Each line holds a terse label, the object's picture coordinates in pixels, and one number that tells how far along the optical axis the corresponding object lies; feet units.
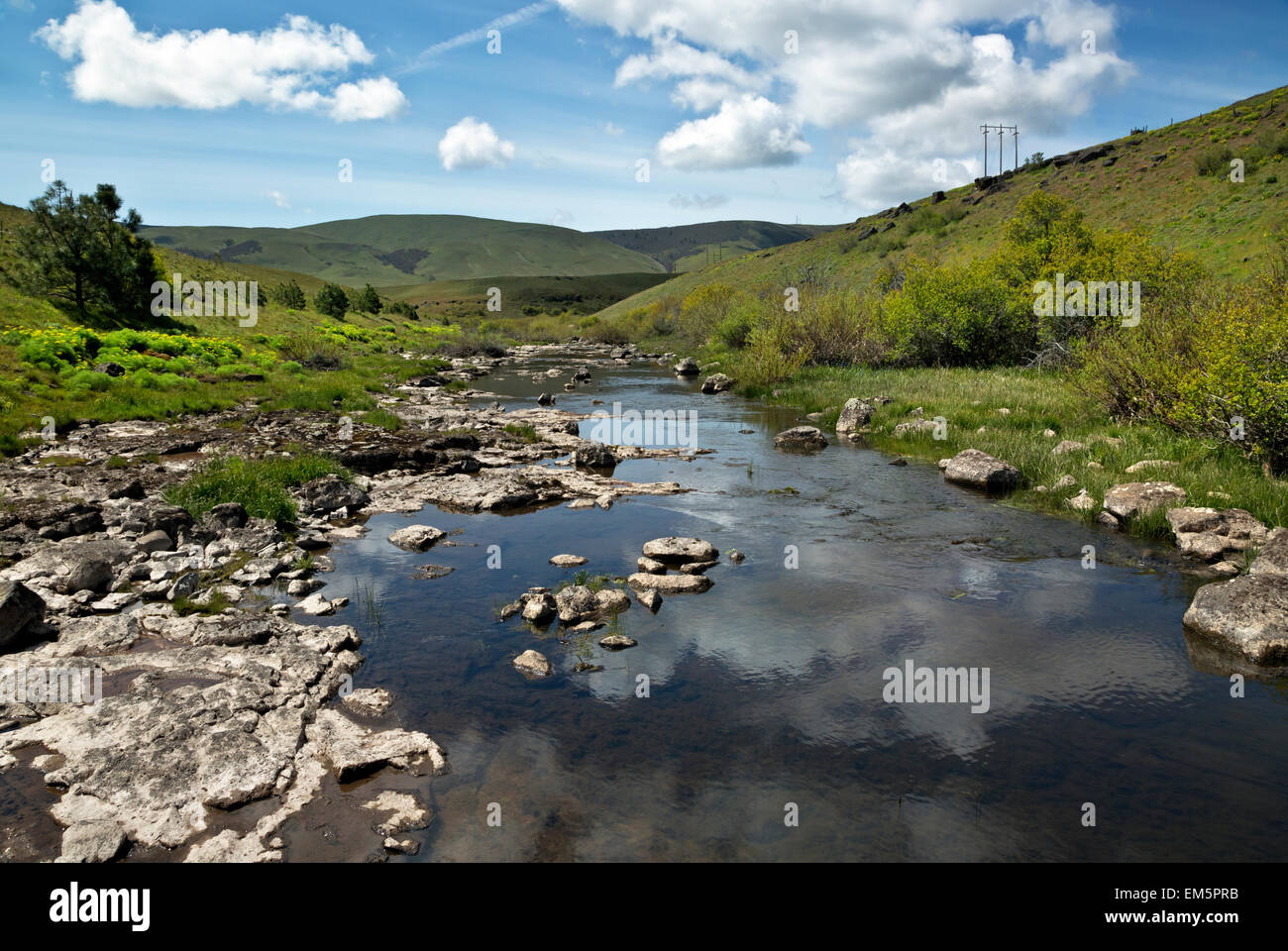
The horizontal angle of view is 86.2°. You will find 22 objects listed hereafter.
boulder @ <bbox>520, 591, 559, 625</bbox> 33.35
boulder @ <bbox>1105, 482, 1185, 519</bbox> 45.68
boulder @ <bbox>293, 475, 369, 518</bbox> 49.67
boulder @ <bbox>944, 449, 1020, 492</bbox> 56.54
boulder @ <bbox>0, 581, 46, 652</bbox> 27.84
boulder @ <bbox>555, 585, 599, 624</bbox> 33.47
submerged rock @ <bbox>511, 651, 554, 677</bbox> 28.73
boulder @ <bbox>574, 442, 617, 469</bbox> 68.90
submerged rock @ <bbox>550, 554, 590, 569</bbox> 41.11
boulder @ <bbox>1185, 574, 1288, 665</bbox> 29.58
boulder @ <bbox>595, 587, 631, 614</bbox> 34.73
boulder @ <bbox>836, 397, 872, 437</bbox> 84.89
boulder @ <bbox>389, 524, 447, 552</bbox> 43.93
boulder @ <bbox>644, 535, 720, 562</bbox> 41.14
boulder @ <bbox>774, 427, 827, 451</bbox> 76.74
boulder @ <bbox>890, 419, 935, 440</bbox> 76.63
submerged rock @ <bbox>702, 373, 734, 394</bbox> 128.94
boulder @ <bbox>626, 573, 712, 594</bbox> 37.40
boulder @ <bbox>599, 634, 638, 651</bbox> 30.86
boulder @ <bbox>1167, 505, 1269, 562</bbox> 40.45
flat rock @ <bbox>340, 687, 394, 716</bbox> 25.68
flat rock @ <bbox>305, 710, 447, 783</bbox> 22.03
